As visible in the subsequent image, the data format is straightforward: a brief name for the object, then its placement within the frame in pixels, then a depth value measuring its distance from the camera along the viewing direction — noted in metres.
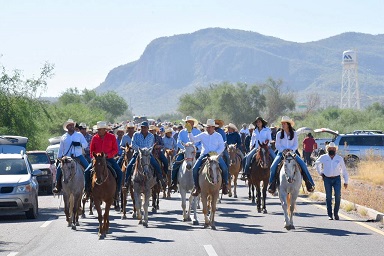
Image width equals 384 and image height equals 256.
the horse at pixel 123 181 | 22.03
